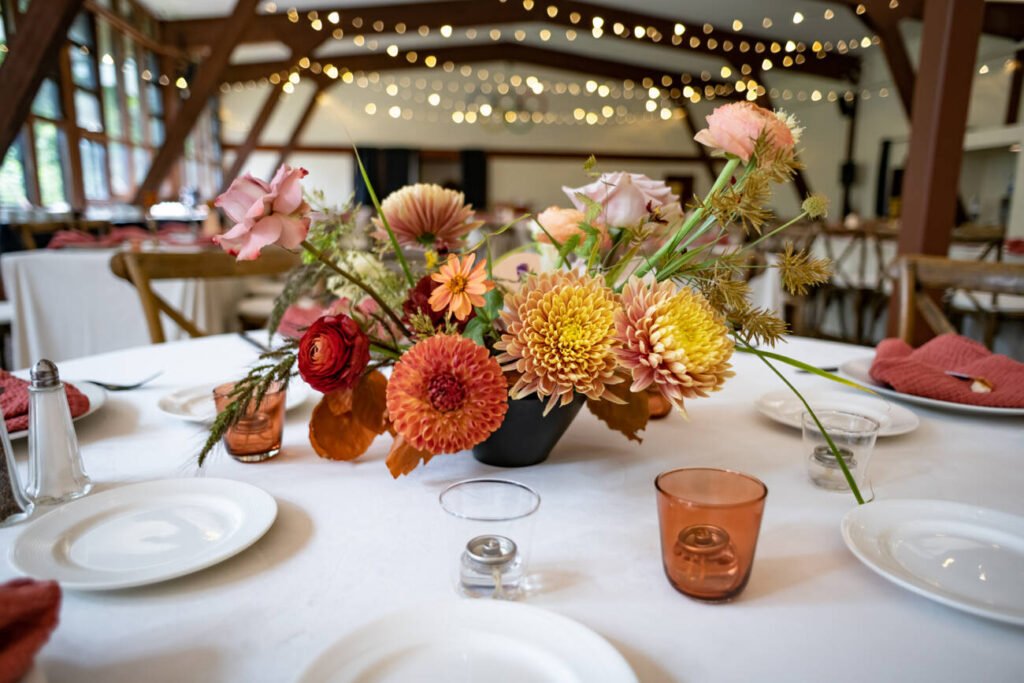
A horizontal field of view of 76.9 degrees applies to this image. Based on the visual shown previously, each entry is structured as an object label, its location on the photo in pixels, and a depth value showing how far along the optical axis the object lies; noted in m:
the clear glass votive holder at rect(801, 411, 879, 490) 0.72
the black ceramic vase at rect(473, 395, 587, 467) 0.73
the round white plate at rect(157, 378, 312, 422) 0.95
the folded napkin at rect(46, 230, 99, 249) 3.28
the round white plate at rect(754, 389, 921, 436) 0.91
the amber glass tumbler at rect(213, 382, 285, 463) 0.80
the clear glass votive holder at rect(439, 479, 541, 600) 0.49
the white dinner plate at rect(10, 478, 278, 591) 0.53
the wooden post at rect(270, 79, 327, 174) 11.51
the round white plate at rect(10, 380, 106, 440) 0.93
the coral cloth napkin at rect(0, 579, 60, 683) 0.37
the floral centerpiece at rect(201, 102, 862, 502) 0.58
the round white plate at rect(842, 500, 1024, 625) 0.51
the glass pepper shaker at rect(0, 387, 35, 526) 0.62
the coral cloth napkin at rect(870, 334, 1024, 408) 0.97
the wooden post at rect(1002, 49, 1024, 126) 6.68
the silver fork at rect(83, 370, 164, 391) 1.07
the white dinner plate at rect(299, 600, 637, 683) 0.42
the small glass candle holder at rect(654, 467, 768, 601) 0.50
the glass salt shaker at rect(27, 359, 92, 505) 0.66
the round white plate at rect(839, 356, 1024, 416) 0.95
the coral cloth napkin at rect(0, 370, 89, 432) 0.82
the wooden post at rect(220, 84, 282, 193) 9.77
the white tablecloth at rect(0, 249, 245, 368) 3.06
